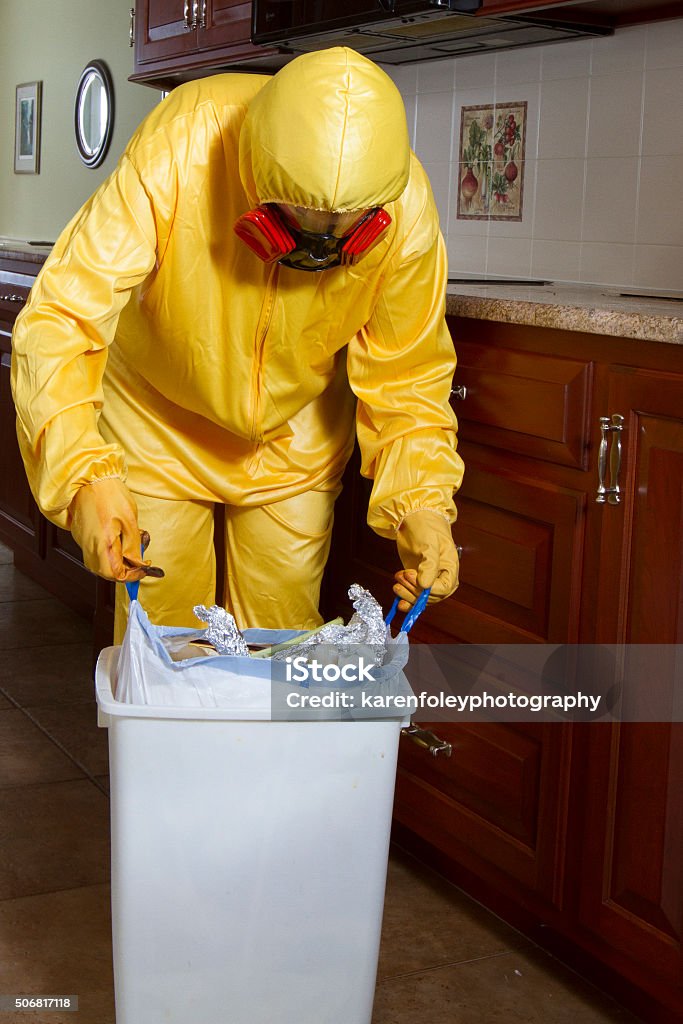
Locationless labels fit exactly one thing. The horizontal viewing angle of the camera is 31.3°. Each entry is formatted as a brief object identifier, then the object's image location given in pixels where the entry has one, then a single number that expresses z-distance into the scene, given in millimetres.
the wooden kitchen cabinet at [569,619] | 1579
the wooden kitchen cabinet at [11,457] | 3301
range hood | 2242
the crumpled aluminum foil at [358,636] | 1407
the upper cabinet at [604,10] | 2111
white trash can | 1317
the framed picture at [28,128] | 5199
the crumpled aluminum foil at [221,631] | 1445
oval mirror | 4422
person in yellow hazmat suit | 1377
